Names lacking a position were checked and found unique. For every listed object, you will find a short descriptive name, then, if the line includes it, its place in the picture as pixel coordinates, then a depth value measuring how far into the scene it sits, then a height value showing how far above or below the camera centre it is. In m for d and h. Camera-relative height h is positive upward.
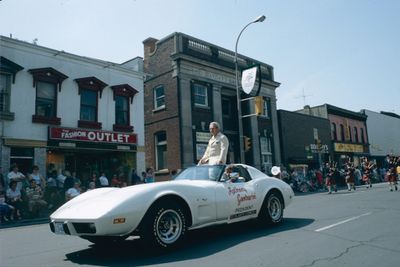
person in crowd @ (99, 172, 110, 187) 14.89 +0.13
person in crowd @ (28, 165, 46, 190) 12.56 +0.37
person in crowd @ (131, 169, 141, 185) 17.06 +0.22
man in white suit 7.07 +0.68
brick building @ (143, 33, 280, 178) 20.73 +5.14
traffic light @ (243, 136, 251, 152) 16.36 +1.66
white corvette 4.48 -0.37
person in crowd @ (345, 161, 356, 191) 18.73 -0.10
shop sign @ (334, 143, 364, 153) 35.19 +2.85
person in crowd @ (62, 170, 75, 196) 13.50 +0.16
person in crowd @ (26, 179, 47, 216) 11.54 -0.38
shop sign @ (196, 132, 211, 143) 21.28 +2.73
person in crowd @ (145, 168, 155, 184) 16.29 +0.32
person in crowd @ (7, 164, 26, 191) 12.35 +0.45
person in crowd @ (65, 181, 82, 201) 12.68 -0.23
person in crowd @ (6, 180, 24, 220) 11.24 -0.33
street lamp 16.78 +2.89
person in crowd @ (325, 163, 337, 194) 18.22 -0.16
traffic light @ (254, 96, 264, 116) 15.73 +3.38
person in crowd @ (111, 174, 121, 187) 15.54 +0.05
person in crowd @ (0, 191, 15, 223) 10.72 -0.69
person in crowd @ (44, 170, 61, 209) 13.38 -0.24
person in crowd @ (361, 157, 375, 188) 21.23 +0.09
